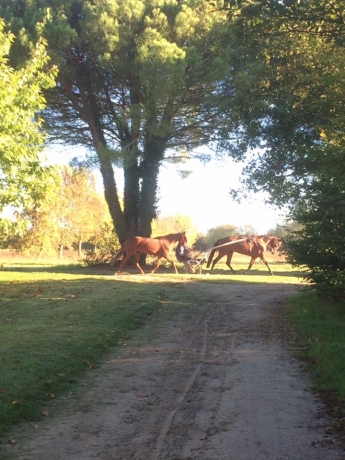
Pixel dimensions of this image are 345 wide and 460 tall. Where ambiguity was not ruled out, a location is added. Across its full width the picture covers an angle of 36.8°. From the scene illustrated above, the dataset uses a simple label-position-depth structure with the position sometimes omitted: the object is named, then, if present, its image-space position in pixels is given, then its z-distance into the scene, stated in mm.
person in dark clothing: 26562
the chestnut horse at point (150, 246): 23219
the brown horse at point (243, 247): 25734
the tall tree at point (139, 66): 22422
